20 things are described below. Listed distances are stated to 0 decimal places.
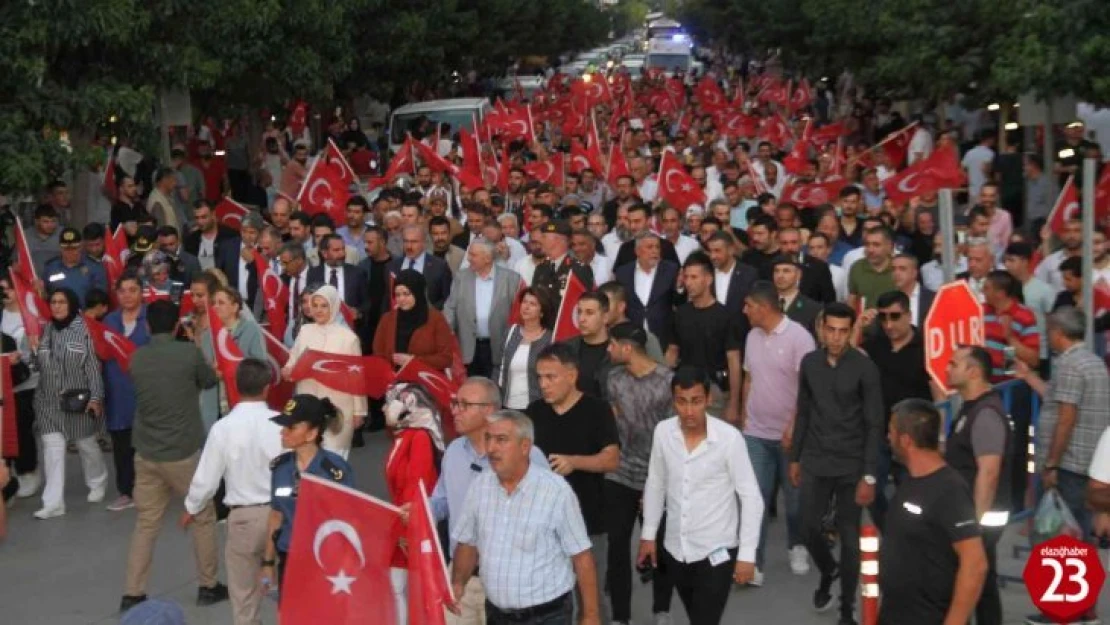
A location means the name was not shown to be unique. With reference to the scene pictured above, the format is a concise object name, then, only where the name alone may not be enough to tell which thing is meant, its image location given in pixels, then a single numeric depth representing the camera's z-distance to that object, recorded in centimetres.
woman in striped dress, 1272
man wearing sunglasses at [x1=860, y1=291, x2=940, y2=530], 1064
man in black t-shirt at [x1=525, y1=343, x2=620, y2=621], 871
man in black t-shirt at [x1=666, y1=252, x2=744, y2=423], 1151
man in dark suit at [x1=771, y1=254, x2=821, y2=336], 1175
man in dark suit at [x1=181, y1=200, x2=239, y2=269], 1675
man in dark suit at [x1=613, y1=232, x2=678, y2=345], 1343
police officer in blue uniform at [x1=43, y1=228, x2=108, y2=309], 1492
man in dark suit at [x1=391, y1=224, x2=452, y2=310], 1492
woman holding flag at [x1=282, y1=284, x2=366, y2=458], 1169
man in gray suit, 1406
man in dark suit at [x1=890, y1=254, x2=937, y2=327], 1201
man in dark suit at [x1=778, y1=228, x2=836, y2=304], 1346
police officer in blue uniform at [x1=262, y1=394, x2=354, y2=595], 847
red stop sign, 1018
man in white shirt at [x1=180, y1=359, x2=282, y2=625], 921
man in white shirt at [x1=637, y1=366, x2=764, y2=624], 838
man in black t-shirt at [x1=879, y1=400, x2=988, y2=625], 701
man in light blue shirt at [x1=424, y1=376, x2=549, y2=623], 806
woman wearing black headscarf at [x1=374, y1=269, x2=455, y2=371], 1228
